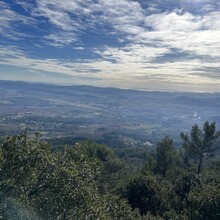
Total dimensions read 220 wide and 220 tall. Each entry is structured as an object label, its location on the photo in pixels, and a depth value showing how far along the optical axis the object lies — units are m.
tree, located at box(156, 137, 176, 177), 32.78
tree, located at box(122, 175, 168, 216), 23.91
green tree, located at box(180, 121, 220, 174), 32.09
